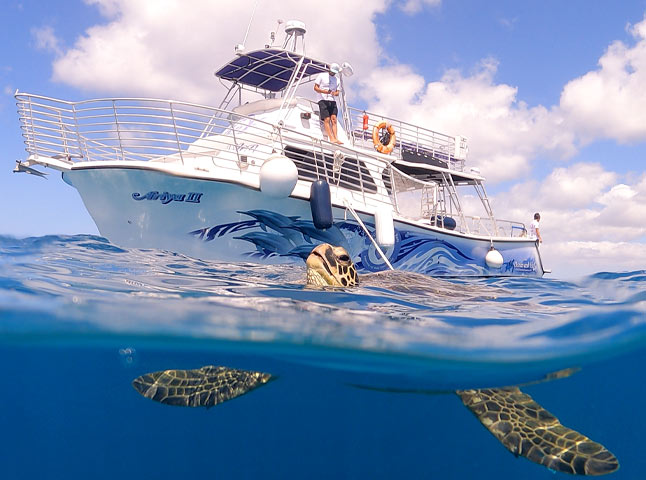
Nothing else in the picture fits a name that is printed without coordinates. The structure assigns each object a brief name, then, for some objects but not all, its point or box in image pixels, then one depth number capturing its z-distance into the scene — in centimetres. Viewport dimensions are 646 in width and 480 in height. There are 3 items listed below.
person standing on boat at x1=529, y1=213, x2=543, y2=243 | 1520
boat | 839
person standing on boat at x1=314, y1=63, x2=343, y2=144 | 1082
